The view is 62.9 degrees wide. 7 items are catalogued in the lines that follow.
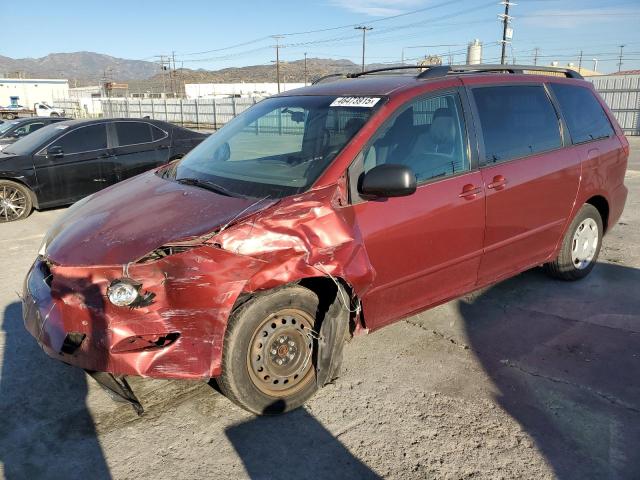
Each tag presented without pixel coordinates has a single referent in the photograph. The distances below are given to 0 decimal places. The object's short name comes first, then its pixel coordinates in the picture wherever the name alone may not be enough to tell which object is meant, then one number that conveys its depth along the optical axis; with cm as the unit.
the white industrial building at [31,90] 7062
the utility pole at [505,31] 3566
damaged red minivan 261
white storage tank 3900
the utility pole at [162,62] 8895
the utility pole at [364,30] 6222
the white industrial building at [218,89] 8849
